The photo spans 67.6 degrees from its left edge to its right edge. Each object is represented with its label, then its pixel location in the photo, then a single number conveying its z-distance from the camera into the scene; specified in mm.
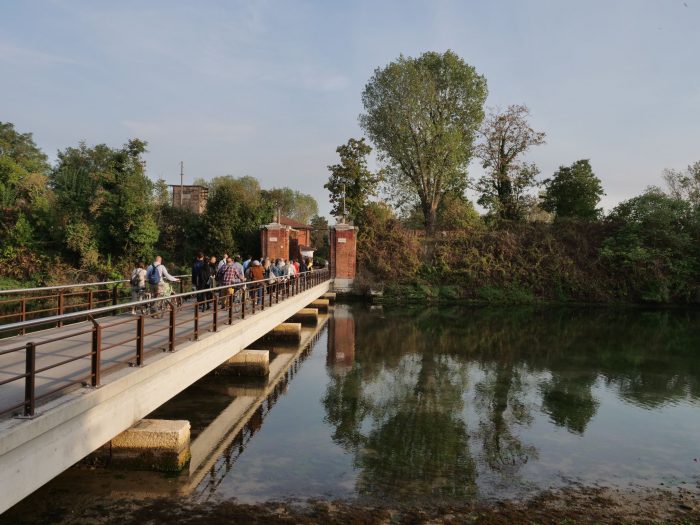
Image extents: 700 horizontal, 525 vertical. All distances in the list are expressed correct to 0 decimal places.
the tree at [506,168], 37594
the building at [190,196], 42312
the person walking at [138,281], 11867
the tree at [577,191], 37625
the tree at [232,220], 33188
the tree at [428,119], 36344
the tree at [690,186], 38156
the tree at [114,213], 29422
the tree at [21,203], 29859
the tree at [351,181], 35656
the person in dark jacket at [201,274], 14016
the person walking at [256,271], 16767
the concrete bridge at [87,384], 4426
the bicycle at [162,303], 11867
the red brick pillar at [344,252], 32625
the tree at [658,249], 32031
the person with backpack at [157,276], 11695
